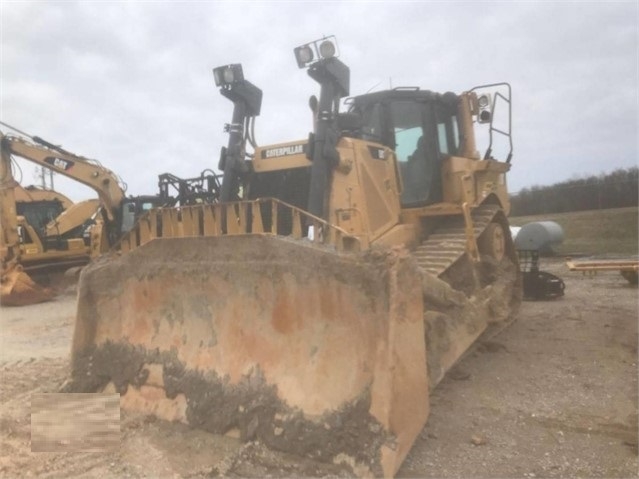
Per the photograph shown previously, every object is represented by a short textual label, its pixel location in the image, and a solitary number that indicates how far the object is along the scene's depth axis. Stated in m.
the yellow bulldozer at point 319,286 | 3.53
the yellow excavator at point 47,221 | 13.40
